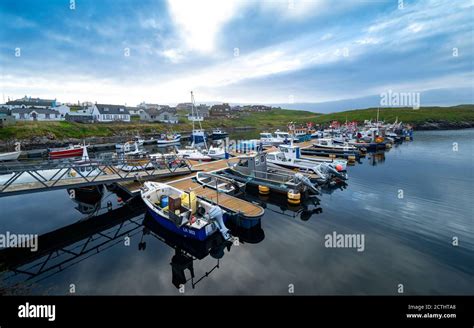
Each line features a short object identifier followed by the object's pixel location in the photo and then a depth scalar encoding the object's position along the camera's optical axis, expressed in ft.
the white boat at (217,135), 253.44
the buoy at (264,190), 71.41
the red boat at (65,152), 135.23
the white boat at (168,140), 203.62
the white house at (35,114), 229.04
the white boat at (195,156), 112.68
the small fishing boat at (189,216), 41.32
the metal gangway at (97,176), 47.39
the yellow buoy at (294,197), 63.72
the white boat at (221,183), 65.17
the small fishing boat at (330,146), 133.49
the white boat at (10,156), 120.57
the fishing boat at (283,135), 163.10
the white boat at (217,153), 115.96
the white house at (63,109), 279.10
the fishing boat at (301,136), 189.22
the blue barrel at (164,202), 51.08
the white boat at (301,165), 82.48
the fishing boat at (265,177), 67.41
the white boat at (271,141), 173.37
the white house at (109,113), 283.79
